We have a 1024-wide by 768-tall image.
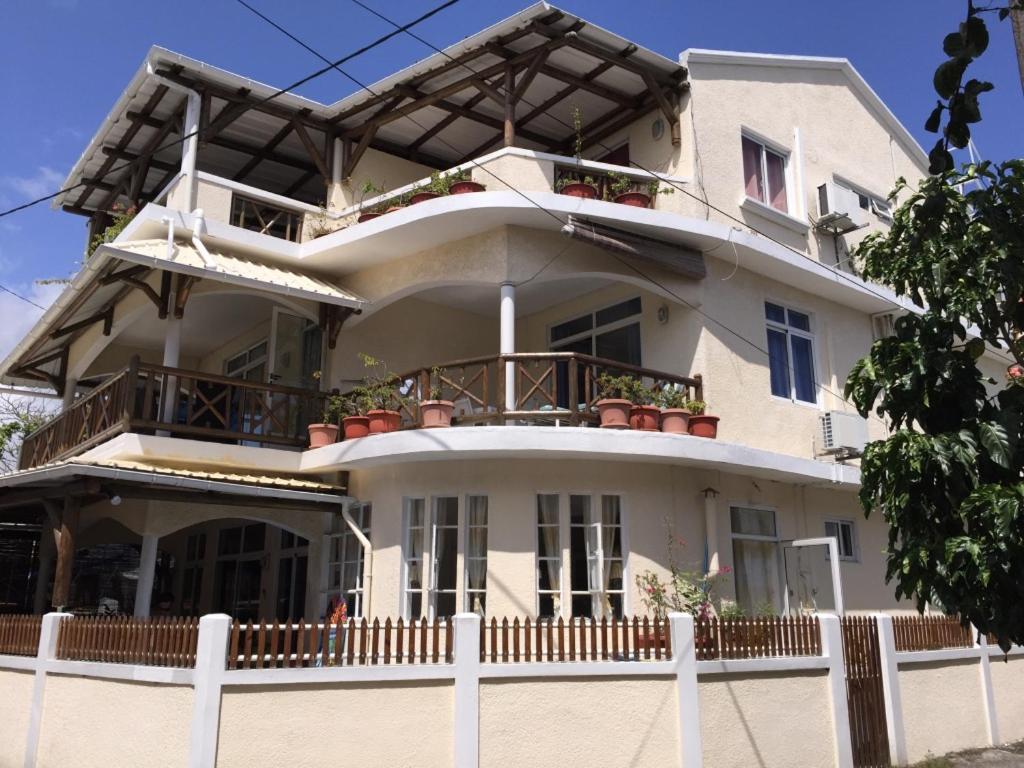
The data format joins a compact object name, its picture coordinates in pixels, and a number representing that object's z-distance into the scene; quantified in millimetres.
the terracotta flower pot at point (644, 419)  11625
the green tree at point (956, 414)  5266
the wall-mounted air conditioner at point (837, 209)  15281
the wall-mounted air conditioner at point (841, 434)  14000
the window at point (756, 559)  12844
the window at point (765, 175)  14952
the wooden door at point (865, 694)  10867
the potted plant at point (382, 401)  12188
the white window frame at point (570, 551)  11375
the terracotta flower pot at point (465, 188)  12617
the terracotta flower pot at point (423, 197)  13133
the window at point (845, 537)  14625
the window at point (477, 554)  11602
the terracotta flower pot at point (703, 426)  12086
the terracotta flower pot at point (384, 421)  12180
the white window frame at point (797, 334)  14430
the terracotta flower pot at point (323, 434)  13180
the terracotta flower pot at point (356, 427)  12359
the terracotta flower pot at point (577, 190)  12617
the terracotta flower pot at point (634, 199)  12961
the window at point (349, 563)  13047
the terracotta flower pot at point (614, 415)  11453
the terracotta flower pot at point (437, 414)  11539
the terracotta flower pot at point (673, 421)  11820
